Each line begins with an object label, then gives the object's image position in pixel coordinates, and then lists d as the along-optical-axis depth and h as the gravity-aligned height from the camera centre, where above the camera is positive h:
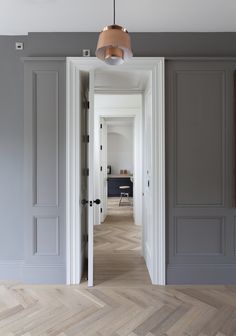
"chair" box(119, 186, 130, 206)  8.97 -0.88
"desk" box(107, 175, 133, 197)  9.83 -0.58
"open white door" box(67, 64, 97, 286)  2.74 -0.05
